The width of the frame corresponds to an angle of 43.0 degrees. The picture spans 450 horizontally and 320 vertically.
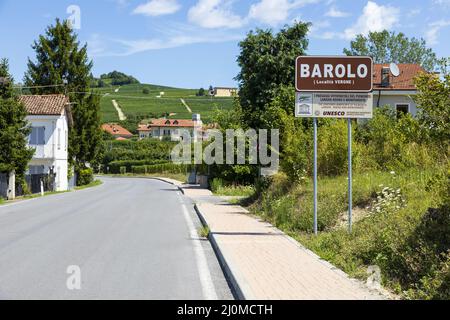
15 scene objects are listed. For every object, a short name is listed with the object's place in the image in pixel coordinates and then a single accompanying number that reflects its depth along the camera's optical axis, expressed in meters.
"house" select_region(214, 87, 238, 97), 103.70
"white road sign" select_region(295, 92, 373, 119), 12.03
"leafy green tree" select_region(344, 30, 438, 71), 67.19
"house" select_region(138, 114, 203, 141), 132.25
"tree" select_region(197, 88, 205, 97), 160.88
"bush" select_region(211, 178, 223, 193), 34.76
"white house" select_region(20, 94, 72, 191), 41.16
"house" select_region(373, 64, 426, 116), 45.88
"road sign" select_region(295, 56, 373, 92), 12.05
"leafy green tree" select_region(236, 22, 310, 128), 22.53
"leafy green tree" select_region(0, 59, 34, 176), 28.36
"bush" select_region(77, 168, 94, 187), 50.47
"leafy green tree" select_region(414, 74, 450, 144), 8.49
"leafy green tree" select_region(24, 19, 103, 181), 47.16
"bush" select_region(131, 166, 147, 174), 88.69
